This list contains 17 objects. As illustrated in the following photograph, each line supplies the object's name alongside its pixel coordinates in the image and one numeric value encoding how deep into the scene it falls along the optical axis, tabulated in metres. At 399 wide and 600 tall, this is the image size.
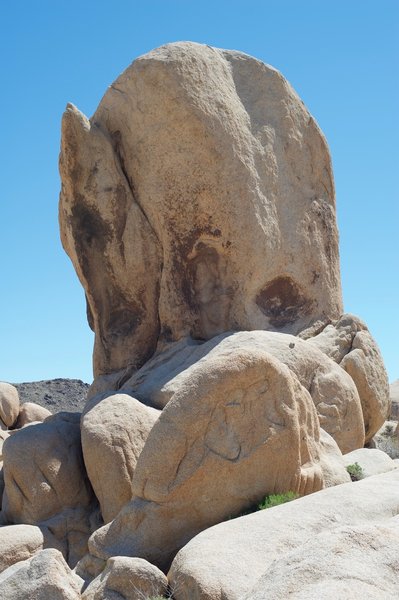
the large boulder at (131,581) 6.43
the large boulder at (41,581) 6.25
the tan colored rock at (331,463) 9.08
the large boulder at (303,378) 11.09
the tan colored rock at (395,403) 20.05
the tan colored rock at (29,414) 24.27
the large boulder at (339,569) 4.02
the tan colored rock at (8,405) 23.67
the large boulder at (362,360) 12.76
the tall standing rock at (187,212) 12.86
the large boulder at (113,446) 9.49
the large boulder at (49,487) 10.10
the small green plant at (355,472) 9.98
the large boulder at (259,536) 5.99
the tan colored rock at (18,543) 8.97
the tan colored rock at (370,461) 10.40
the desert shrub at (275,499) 7.85
